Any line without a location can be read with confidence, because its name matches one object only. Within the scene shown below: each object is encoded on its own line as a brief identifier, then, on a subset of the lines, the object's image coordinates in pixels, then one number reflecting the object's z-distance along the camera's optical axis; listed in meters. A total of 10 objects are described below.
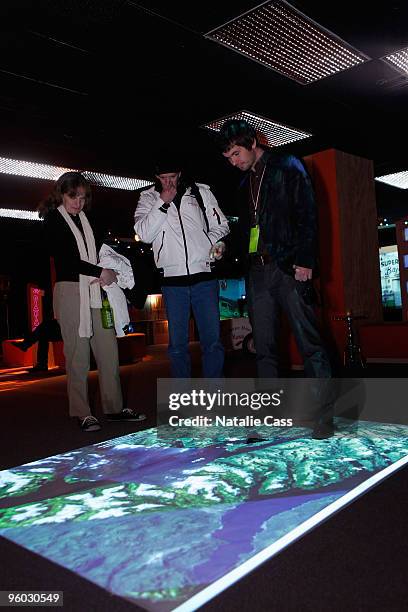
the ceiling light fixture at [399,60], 4.12
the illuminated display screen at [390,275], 12.79
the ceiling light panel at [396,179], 7.93
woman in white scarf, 2.81
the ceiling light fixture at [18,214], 8.42
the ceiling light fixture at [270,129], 5.23
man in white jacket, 2.63
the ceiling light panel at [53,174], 6.21
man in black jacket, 2.23
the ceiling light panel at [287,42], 3.39
